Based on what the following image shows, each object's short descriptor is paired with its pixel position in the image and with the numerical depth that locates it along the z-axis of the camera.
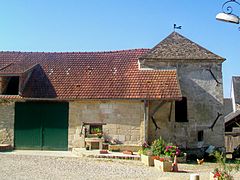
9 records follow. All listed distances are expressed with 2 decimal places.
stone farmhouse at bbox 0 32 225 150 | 17.69
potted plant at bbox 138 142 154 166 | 13.97
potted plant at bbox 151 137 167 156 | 14.67
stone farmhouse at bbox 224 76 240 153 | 23.49
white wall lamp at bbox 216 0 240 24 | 8.02
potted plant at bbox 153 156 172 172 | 12.71
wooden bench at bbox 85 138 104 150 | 17.08
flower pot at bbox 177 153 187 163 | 15.57
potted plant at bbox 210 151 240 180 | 8.75
